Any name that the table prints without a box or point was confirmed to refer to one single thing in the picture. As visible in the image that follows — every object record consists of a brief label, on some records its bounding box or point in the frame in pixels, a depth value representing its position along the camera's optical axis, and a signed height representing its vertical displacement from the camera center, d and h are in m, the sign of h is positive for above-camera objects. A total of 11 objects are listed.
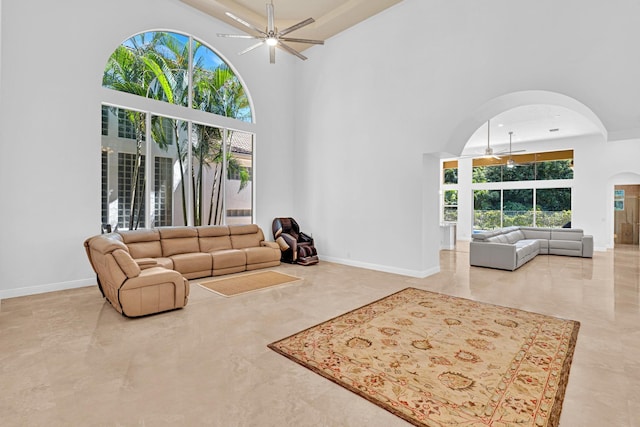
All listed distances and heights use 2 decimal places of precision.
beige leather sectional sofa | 3.67 -0.83
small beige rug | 4.92 -1.28
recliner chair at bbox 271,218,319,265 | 7.05 -0.82
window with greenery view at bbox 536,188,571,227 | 10.94 +0.05
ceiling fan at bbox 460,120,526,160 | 8.96 +2.32
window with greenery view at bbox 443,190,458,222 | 13.36 +0.11
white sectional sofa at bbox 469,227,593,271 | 6.75 -0.92
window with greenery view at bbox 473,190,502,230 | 12.31 -0.02
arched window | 5.54 +1.40
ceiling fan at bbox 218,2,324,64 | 4.36 +2.56
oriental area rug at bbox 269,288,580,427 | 2.07 -1.33
